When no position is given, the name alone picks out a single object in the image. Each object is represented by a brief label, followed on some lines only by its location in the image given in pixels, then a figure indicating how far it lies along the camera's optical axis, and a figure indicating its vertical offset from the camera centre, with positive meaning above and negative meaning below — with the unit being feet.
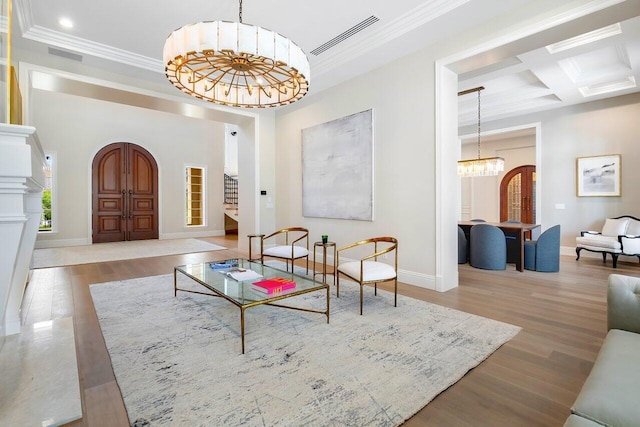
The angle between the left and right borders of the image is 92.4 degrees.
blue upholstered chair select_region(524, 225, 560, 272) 16.05 -2.32
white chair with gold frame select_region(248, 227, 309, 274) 13.94 -1.98
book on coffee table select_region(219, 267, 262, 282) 9.83 -2.12
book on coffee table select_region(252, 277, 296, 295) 8.39 -2.14
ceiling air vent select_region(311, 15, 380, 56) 12.27 +7.63
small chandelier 20.85 +2.91
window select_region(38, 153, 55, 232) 24.67 +1.13
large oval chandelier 7.68 +4.30
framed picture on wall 19.54 +2.12
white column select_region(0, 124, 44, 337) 4.61 +0.31
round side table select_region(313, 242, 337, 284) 12.33 -1.40
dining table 16.64 -1.36
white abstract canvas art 15.66 +2.30
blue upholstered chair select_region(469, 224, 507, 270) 16.76 -2.20
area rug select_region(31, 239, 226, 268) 18.99 -2.91
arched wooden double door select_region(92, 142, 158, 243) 27.04 +1.62
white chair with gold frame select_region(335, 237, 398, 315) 10.01 -2.13
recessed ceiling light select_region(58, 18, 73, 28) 12.33 +7.73
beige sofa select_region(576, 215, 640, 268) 16.94 -1.80
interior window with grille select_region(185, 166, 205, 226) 32.65 +1.69
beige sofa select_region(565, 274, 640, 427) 3.33 -2.18
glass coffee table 8.04 -2.20
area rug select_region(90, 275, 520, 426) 5.37 -3.45
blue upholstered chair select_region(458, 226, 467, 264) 18.49 -2.20
